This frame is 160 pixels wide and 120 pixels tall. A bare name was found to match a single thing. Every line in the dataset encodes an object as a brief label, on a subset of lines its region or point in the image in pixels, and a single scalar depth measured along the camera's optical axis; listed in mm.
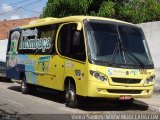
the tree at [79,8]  23641
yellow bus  13211
